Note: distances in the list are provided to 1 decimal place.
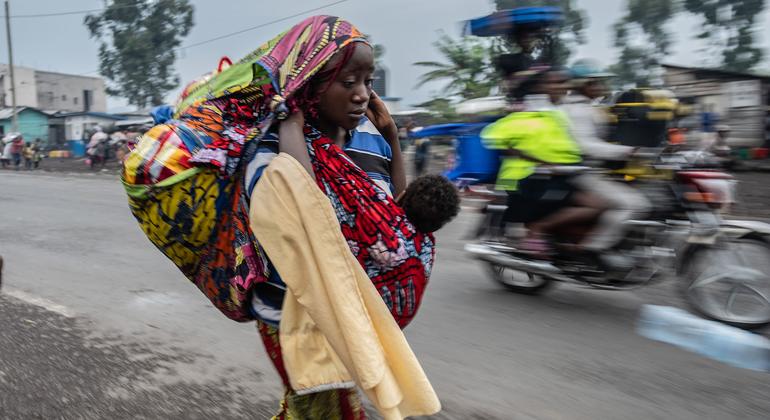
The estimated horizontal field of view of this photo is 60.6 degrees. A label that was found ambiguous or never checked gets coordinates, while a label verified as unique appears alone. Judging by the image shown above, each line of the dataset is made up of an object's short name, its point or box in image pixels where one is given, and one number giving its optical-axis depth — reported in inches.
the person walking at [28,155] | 928.3
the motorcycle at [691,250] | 154.9
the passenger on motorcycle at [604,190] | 160.2
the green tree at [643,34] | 1164.5
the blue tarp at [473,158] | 185.8
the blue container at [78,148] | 1229.7
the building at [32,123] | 1450.5
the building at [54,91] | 1844.4
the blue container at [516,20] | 192.1
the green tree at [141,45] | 1496.1
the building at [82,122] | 1353.3
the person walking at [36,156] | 930.1
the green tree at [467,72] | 495.2
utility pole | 1171.9
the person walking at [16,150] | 958.4
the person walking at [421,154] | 521.6
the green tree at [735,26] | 1138.0
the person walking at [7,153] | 960.8
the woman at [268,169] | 61.9
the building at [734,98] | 544.4
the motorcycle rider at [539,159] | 164.6
